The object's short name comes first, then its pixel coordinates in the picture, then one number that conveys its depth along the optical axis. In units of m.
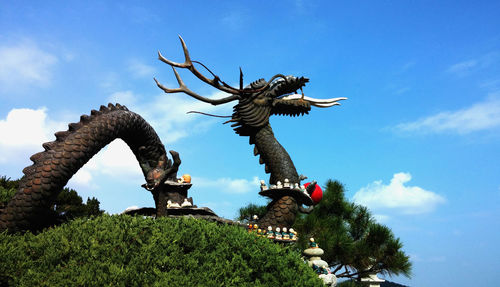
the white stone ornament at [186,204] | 7.22
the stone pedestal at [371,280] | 13.01
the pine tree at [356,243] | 12.05
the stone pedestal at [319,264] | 6.47
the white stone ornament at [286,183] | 7.93
